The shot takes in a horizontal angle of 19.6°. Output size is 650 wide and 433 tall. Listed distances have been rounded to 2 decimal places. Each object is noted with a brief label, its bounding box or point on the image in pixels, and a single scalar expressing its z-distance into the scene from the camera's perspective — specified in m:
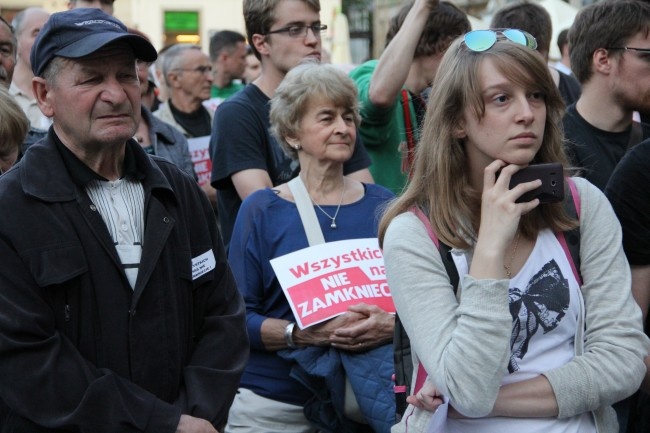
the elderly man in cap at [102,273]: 5.67
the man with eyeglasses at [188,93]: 16.64
